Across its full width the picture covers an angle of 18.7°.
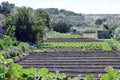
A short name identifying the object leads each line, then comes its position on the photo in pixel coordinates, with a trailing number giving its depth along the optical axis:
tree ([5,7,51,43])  29.17
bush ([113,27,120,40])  33.63
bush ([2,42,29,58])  19.61
